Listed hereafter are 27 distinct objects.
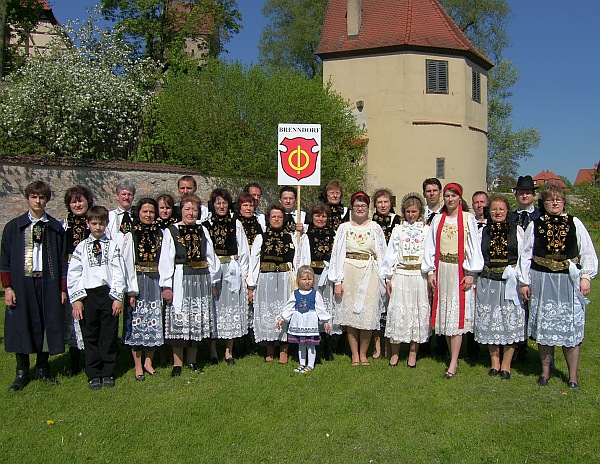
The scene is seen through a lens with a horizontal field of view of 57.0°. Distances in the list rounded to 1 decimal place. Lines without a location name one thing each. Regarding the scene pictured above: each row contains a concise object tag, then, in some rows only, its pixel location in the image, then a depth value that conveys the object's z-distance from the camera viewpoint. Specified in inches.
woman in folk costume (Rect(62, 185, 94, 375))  223.6
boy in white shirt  211.3
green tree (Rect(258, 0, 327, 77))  1288.1
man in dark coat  209.0
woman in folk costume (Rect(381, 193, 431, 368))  234.5
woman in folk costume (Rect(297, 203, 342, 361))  252.2
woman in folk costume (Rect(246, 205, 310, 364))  246.2
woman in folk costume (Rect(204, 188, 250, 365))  237.8
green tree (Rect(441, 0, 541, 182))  1154.7
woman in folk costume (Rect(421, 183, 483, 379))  225.8
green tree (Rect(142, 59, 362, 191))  665.0
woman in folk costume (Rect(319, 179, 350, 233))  270.2
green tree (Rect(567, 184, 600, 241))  1013.9
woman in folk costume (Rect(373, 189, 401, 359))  254.5
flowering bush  627.2
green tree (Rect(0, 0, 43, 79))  798.5
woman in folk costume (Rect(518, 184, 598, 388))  207.9
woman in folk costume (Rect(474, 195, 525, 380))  222.7
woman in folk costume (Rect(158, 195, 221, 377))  220.8
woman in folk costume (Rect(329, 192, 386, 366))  242.1
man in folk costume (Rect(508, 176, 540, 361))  241.0
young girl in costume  234.4
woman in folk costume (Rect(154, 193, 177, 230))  228.0
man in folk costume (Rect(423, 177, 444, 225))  255.3
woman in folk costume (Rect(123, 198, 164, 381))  220.2
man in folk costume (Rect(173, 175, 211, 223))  242.1
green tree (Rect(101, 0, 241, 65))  928.9
